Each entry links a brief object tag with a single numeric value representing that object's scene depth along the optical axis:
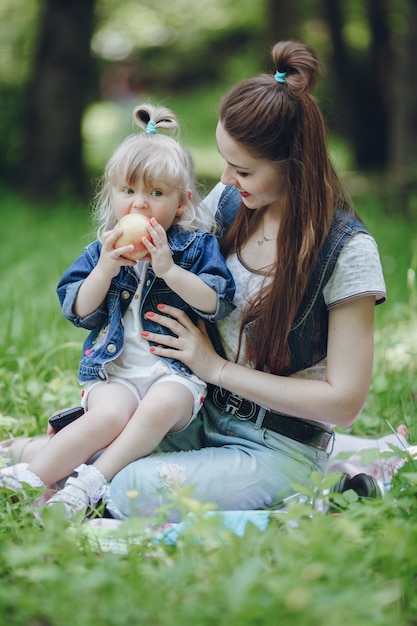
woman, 2.43
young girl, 2.48
